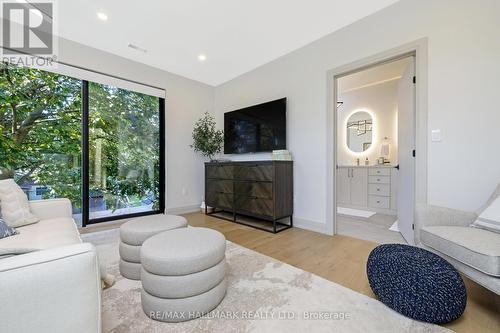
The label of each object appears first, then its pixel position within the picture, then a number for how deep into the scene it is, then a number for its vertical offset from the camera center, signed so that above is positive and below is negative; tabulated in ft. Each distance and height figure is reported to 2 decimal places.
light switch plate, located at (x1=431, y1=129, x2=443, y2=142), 6.49 +0.95
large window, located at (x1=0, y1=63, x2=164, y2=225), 8.37 +1.06
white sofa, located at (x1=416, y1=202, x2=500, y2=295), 3.68 -1.51
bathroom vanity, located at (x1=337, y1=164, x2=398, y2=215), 12.83 -1.41
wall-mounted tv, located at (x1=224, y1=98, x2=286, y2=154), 10.44 +2.07
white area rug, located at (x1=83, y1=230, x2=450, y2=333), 3.86 -2.94
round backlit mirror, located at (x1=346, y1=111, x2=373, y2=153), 15.05 +2.56
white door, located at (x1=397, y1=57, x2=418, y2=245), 7.51 +0.55
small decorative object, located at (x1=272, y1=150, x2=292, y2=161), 9.85 +0.52
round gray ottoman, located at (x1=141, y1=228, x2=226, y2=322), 3.92 -2.17
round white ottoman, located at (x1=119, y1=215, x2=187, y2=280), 5.35 -1.99
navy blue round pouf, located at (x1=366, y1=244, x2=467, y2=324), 3.75 -2.22
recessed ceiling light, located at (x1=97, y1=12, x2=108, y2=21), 7.61 +5.48
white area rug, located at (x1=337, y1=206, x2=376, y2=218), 12.59 -2.93
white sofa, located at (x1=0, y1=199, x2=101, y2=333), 1.90 -1.23
